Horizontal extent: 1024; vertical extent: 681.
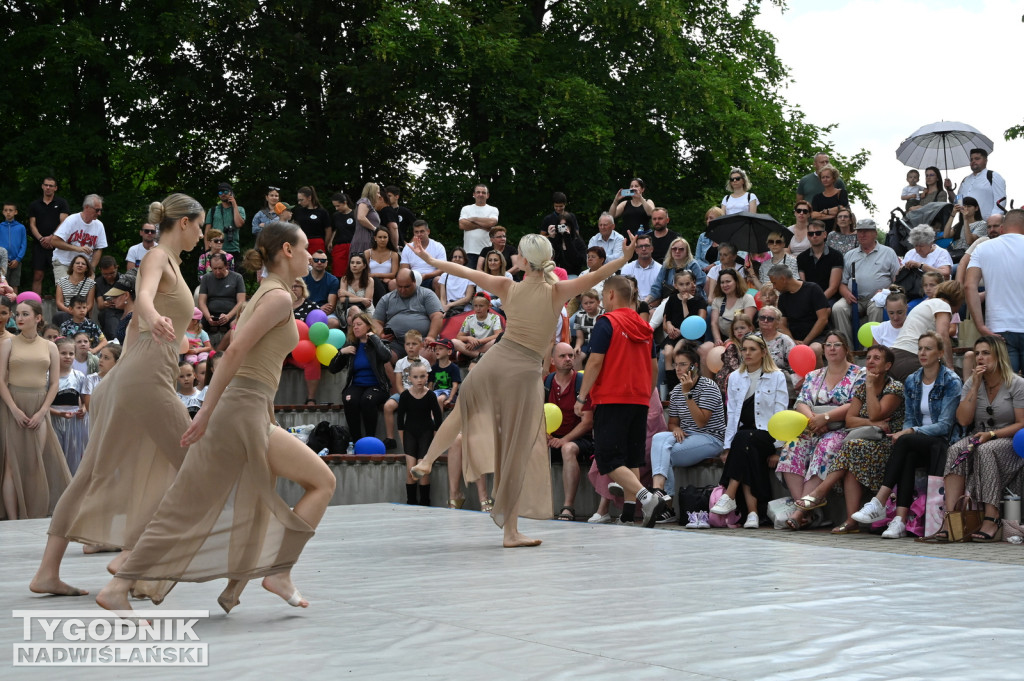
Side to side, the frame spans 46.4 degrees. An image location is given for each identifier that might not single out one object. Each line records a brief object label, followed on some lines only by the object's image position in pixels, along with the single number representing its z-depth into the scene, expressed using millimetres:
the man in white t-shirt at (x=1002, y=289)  10789
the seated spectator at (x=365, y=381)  13969
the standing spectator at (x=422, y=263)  16156
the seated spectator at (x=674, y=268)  14570
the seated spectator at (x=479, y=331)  14703
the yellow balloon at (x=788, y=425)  10383
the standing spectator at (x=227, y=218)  18297
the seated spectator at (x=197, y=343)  13859
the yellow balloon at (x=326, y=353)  14750
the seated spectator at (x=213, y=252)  16156
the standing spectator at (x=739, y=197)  16273
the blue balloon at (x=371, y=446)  13242
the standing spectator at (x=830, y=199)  15898
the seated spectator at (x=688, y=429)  11492
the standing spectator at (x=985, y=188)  15453
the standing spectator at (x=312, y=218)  18000
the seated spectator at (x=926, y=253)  13625
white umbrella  16734
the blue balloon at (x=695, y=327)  13305
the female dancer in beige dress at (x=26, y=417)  12008
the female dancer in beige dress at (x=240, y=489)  4965
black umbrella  15352
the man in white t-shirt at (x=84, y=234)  17672
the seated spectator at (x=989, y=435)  9281
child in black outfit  12828
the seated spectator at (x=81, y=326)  14812
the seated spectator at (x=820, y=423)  10414
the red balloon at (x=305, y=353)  14711
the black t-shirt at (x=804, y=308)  13445
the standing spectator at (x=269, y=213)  17641
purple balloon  14914
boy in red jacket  9672
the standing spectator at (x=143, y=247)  16891
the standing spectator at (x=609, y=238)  16547
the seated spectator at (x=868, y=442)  10102
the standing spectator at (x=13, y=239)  17969
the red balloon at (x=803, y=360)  11914
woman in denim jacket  9688
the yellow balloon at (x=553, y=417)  11844
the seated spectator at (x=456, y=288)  16094
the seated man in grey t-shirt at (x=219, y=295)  15758
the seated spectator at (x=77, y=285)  16547
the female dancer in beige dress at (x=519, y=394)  7941
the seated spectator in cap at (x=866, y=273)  13609
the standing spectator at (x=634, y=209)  17344
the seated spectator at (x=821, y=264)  14094
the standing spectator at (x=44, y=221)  18156
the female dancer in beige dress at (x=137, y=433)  5801
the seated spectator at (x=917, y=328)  11297
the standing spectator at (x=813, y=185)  16484
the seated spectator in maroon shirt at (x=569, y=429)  12055
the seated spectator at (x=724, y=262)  14422
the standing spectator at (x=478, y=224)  17703
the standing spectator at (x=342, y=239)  17781
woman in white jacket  10805
